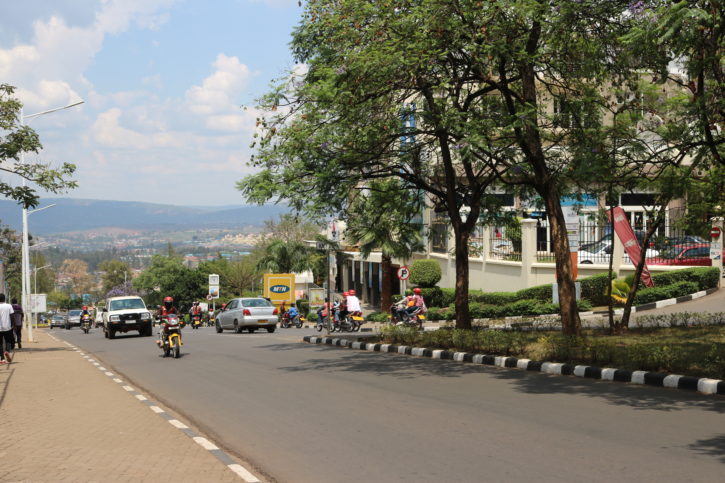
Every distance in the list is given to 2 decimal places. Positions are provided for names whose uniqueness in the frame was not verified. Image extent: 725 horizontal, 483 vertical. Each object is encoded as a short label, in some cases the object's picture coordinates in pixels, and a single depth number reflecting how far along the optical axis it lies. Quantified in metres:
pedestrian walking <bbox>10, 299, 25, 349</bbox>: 27.23
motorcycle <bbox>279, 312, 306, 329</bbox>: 46.91
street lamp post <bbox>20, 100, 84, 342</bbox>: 35.62
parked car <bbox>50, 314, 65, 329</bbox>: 82.70
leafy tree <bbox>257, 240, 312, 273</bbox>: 67.06
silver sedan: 37.78
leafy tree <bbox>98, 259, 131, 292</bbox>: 186.12
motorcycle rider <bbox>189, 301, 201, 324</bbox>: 54.76
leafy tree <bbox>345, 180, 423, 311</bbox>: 22.95
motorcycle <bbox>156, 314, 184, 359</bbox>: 22.72
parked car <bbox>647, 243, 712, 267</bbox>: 33.41
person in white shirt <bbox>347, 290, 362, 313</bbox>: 35.94
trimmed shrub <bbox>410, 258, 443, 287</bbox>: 43.88
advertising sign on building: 56.88
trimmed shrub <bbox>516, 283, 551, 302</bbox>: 34.31
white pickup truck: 36.81
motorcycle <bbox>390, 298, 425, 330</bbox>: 30.44
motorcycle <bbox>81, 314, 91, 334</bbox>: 53.22
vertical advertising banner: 25.60
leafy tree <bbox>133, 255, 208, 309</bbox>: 111.25
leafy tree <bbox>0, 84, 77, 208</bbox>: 25.31
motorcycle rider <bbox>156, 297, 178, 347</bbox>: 22.63
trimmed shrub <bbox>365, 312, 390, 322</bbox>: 43.58
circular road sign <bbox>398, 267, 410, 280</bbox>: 42.66
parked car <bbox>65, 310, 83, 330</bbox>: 73.25
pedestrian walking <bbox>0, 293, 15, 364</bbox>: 22.00
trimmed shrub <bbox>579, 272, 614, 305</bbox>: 33.09
